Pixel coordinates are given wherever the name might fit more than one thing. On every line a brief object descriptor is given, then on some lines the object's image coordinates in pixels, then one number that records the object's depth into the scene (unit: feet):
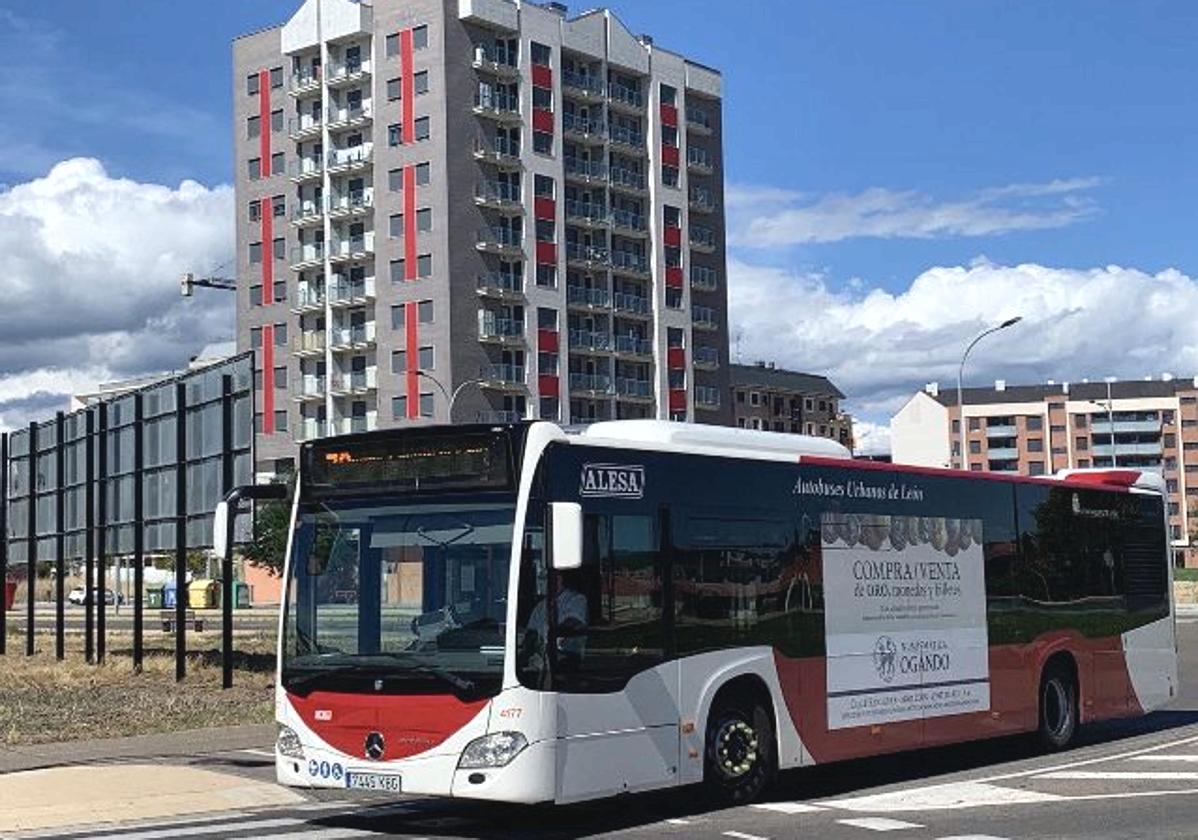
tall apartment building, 302.66
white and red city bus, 36.35
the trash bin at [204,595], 261.85
